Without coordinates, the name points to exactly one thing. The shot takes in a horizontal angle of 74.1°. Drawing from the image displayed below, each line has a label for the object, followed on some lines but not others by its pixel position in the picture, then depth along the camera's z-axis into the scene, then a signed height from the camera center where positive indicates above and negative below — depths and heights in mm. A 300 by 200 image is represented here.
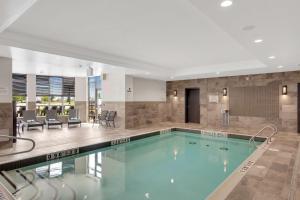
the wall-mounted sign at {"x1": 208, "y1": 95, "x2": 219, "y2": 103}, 10225 +109
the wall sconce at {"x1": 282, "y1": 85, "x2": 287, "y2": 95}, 8336 +432
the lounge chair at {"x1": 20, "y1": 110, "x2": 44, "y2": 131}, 8758 -863
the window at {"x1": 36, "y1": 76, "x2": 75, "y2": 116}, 11562 +436
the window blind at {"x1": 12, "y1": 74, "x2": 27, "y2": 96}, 10781 +895
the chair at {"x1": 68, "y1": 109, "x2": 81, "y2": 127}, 10083 -876
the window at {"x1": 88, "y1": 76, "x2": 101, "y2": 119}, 12164 +359
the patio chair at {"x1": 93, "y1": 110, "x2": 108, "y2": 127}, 9820 -771
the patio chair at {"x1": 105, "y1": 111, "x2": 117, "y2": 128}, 9617 -791
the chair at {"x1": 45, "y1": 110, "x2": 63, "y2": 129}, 9431 -885
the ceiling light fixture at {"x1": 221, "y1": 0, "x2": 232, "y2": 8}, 2440 +1214
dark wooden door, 11289 -277
